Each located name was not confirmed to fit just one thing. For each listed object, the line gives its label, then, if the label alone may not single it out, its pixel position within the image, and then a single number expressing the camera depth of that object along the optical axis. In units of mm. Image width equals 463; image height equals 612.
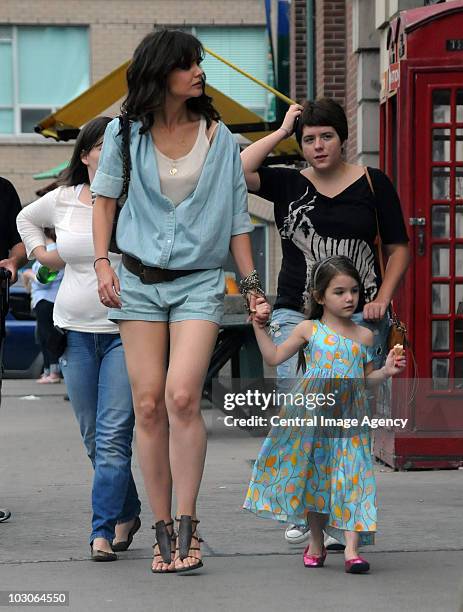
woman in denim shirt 9348
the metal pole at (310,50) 28599
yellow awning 23001
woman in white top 10048
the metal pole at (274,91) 21958
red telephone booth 14299
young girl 9467
